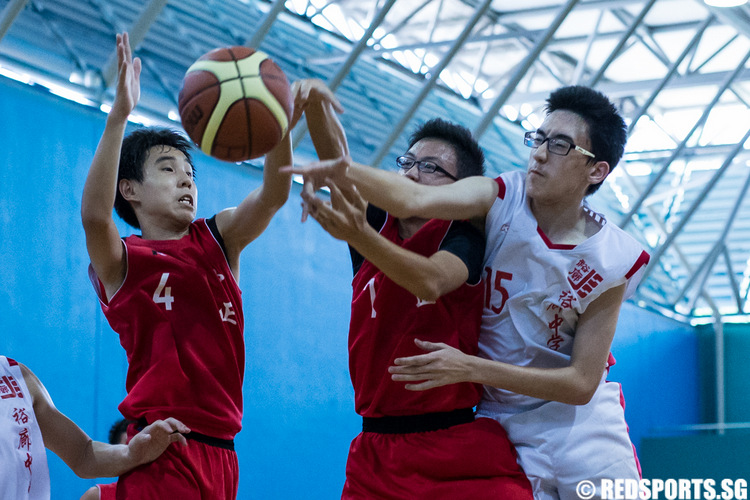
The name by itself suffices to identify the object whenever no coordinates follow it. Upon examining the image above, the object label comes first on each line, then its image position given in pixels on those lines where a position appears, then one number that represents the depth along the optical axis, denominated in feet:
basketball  18.74
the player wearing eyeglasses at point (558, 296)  19.95
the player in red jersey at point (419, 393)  19.60
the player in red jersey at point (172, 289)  20.20
